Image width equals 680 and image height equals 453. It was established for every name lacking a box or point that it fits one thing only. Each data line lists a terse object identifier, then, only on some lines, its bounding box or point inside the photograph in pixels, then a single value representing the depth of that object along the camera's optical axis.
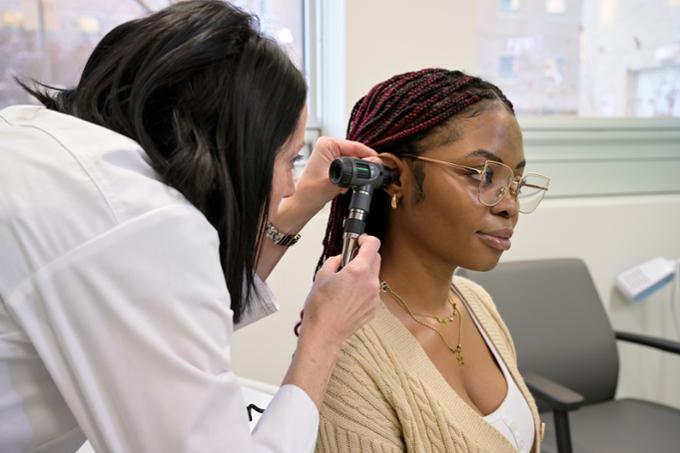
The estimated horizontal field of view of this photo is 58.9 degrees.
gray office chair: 1.81
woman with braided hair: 0.95
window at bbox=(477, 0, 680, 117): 2.30
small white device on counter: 2.28
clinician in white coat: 0.61
